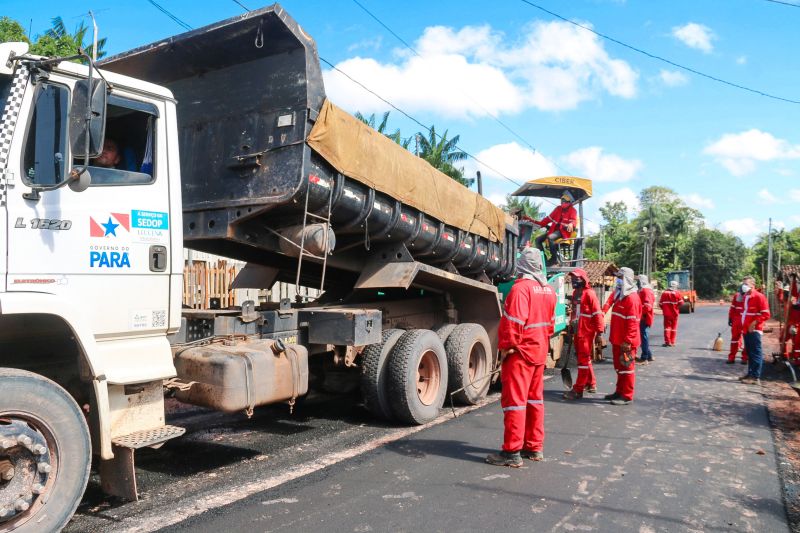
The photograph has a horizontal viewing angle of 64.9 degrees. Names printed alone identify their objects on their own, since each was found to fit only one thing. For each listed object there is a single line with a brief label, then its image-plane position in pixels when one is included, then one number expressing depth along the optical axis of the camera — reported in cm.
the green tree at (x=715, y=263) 5944
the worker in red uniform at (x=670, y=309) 1528
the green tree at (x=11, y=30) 1681
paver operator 1148
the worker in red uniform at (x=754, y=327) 1002
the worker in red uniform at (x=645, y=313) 1229
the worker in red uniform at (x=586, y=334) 812
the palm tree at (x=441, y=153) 2986
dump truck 334
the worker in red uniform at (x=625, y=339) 773
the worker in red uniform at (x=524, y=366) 509
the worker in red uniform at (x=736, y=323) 1217
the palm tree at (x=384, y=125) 2726
